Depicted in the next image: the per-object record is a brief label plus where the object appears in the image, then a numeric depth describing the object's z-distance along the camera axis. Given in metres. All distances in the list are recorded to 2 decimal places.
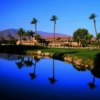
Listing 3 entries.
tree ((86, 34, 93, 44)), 83.34
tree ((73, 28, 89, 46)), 87.32
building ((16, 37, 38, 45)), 85.81
